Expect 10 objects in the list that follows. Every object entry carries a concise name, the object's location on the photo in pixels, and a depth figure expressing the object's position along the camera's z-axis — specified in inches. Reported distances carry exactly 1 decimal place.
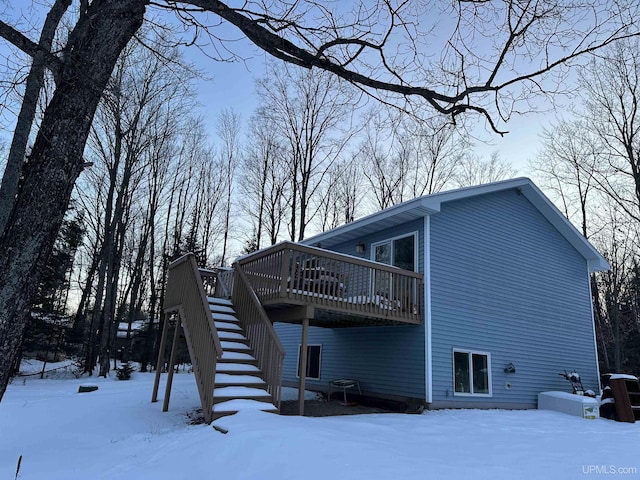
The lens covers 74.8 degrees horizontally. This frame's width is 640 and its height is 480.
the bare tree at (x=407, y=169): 891.4
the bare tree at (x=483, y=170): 960.0
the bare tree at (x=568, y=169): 785.6
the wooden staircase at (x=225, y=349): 249.0
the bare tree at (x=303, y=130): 761.6
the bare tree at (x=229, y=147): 967.0
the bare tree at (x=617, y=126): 627.2
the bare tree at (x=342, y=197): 933.2
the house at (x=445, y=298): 343.6
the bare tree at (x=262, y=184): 876.6
